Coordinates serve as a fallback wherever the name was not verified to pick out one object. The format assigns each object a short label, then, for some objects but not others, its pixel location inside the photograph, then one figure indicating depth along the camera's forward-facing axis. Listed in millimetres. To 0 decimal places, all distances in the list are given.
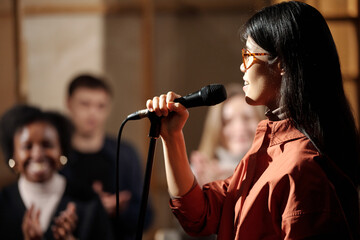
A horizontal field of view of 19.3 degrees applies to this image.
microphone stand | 2339
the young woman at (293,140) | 2075
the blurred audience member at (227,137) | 6928
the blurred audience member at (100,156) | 6727
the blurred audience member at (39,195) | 5986
